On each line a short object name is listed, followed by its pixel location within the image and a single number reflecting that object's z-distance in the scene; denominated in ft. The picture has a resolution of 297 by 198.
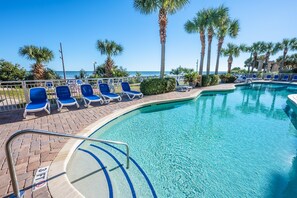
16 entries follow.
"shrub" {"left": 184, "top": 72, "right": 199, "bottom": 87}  47.80
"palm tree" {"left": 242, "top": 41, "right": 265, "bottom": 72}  94.62
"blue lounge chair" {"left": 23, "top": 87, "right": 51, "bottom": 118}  17.81
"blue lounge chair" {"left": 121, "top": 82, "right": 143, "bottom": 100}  29.09
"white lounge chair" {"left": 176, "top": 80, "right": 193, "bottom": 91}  40.62
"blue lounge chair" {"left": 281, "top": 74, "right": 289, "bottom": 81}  74.82
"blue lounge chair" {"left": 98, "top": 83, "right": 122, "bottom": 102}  25.46
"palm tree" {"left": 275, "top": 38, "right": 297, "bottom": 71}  87.45
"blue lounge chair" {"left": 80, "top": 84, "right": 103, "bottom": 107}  22.92
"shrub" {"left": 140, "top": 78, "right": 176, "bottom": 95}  33.40
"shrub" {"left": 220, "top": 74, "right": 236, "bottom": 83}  66.74
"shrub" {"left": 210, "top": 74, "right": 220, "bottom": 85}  55.77
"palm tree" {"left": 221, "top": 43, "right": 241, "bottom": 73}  91.64
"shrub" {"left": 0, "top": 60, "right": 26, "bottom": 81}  59.47
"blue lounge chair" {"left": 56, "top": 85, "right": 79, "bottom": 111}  20.26
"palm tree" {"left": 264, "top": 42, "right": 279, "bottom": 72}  94.00
